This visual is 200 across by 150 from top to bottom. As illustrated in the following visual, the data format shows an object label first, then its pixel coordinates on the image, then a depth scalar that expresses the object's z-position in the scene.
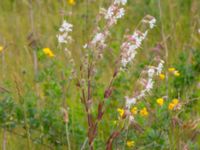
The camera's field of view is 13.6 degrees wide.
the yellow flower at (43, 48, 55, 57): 4.34
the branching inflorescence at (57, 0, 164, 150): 2.98
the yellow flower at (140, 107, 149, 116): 3.76
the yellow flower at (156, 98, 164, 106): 3.71
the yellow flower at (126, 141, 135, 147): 3.50
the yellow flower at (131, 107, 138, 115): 3.12
